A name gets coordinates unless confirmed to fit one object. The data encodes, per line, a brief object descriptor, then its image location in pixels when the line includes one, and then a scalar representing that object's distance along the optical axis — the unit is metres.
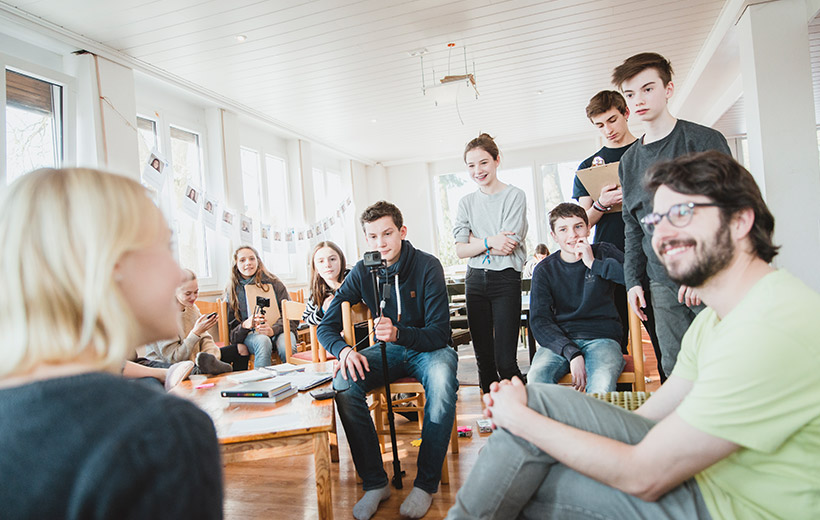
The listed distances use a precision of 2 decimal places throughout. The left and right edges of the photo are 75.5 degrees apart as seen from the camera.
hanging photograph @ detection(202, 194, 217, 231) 4.77
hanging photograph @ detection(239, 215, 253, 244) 5.17
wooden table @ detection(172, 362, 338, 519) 1.52
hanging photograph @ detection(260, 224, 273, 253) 5.80
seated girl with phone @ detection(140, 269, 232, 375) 3.01
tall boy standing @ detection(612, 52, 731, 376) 1.84
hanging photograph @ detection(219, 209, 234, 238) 5.04
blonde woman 0.52
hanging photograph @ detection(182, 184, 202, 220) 4.54
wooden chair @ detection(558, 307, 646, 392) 2.10
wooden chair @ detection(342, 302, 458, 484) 2.24
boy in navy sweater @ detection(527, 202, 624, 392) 2.14
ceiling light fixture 4.54
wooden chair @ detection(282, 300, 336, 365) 2.91
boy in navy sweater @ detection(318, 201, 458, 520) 2.02
